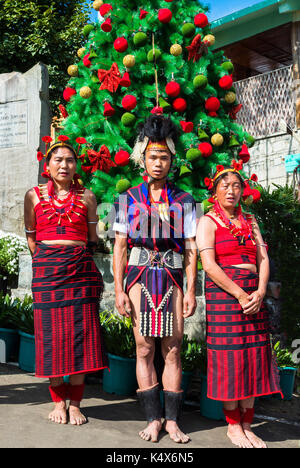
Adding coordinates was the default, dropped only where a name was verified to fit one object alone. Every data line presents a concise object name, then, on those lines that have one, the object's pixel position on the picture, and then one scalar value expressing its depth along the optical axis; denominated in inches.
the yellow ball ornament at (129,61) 170.6
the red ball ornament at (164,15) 170.9
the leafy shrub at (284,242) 187.3
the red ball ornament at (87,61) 187.2
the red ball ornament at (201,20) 175.5
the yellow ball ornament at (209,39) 177.8
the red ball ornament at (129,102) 168.4
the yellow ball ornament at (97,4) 186.7
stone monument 264.2
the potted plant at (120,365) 147.3
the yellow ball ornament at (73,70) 193.5
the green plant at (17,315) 167.6
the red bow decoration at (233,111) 189.9
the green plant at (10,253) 225.5
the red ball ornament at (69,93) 193.8
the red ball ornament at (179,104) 171.0
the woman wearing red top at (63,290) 117.1
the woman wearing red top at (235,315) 112.5
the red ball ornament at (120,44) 171.3
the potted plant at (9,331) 172.6
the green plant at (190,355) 144.1
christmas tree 171.8
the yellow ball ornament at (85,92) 180.5
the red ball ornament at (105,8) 182.4
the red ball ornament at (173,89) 165.8
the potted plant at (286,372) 158.9
